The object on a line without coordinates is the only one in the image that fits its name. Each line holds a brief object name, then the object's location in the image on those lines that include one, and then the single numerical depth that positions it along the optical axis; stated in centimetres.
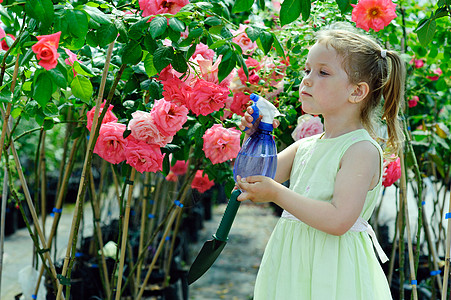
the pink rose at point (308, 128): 175
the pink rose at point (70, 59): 138
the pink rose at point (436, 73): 268
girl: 126
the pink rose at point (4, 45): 173
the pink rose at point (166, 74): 151
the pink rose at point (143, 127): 147
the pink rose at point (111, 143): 150
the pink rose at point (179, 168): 253
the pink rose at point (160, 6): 137
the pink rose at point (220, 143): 160
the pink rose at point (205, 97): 152
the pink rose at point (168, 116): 147
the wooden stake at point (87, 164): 147
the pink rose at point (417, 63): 260
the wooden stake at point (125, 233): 172
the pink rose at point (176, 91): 151
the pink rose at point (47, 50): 112
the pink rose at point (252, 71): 181
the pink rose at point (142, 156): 148
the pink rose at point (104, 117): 157
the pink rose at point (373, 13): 154
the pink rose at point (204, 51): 165
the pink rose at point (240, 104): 180
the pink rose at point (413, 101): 260
